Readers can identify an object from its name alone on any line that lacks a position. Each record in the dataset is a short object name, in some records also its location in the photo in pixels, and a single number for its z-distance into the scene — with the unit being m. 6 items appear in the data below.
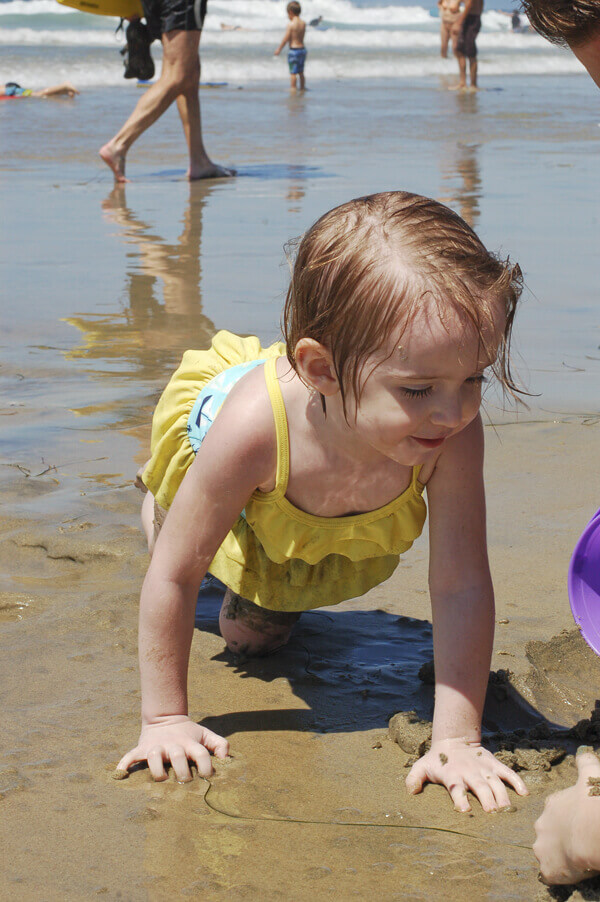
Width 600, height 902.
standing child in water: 19.02
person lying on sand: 15.23
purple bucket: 2.03
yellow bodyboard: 7.57
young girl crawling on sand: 1.89
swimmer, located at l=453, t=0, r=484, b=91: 17.98
